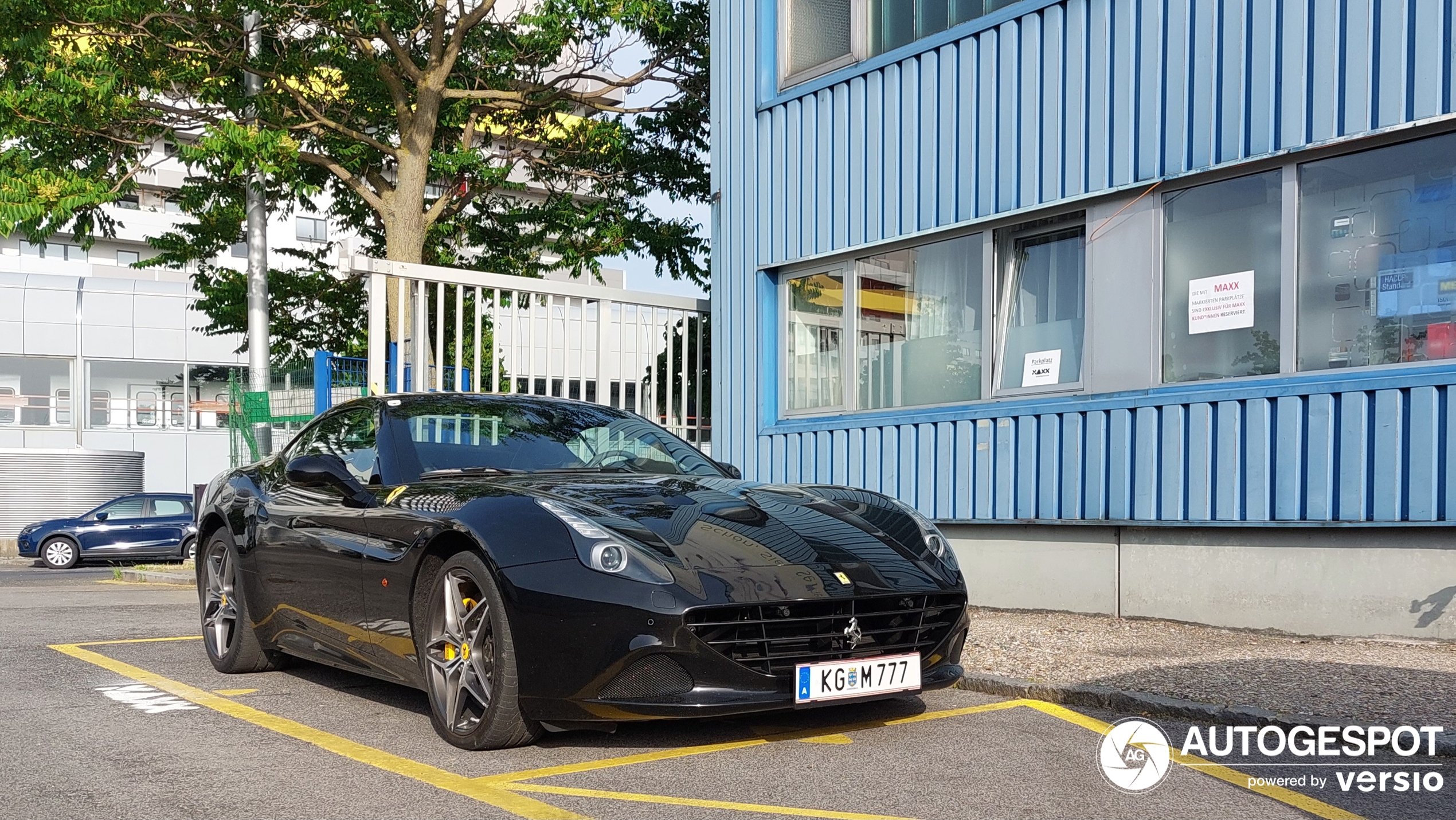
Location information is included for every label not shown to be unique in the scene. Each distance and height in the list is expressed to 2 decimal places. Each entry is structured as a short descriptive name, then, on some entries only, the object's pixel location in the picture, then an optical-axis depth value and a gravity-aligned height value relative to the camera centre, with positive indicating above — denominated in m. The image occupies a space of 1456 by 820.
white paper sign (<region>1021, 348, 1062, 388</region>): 9.44 +0.14
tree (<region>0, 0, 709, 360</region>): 16.22 +3.58
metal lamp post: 18.48 +1.35
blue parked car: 23.73 -2.51
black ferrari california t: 4.68 -0.69
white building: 38.78 +0.53
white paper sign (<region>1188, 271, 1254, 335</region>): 8.26 +0.52
